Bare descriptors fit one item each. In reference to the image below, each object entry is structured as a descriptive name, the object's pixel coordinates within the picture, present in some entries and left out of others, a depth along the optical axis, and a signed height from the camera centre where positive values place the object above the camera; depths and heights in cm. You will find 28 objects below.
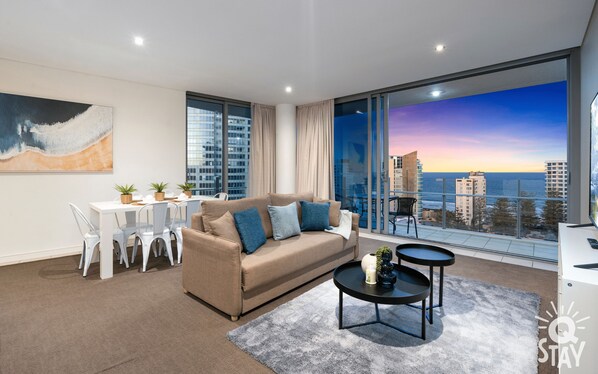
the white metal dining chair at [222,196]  497 -18
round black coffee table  189 -73
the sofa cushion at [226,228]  262 -40
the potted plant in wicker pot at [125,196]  372 -13
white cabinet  124 -60
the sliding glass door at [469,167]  508 +39
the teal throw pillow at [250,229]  275 -43
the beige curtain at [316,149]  607 +82
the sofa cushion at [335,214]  379 -37
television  203 +15
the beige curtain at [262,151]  641 +80
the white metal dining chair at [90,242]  336 -67
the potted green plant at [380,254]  214 -51
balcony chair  586 -46
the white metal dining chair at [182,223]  386 -53
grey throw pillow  320 -41
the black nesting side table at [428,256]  232 -61
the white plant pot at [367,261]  216 -57
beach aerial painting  381 +72
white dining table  323 -61
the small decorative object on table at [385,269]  206 -61
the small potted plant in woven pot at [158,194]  400 -11
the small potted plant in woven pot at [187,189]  440 -5
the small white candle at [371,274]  213 -66
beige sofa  233 -71
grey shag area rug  179 -110
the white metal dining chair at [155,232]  352 -58
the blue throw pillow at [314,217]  358 -39
